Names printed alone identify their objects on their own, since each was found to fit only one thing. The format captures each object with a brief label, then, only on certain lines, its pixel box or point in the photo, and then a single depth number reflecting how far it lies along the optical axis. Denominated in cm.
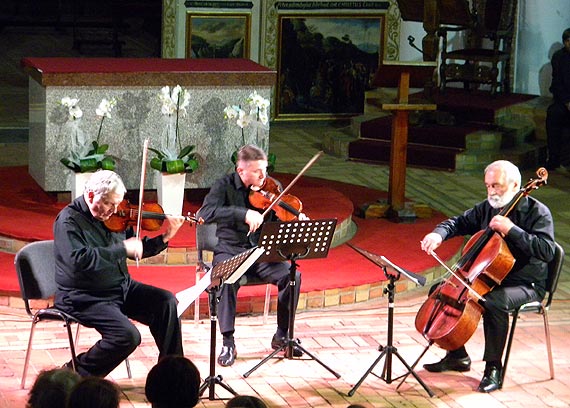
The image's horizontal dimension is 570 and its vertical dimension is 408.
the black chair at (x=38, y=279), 840
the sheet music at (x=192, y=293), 803
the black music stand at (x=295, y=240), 852
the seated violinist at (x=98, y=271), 827
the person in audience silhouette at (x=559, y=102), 1606
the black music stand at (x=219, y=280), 820
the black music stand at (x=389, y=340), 834
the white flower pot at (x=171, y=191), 1177
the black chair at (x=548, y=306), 897
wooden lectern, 1226
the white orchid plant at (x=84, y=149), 1157
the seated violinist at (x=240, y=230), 931
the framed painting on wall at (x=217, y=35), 1759
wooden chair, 1701
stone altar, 1181
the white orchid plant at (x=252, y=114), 1203
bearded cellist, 887
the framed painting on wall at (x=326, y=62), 1829
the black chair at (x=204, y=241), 968
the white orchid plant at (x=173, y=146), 1180
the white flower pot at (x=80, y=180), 1160
